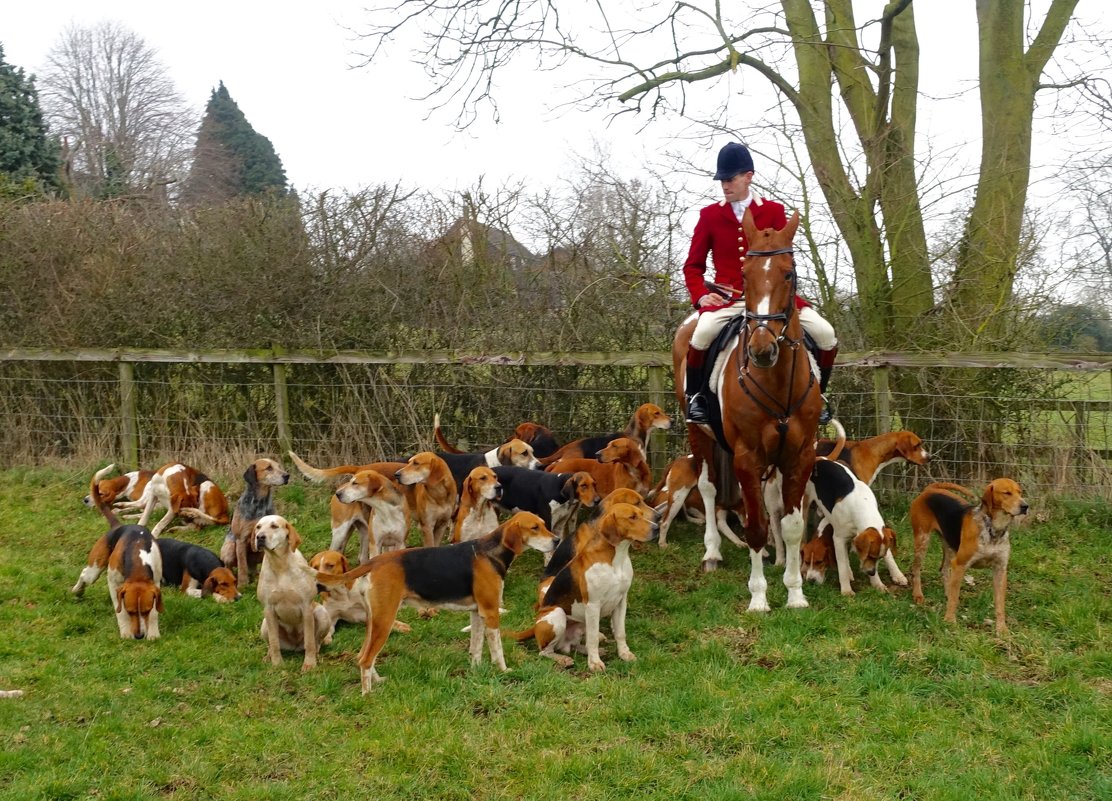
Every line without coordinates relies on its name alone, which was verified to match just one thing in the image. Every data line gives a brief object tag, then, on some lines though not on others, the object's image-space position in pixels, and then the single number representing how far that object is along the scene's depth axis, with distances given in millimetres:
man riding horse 6398
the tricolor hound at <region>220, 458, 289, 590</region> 7324
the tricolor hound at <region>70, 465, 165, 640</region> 5977
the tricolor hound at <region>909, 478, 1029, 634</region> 5488
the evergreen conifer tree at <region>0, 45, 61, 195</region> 20312
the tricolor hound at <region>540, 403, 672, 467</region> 8281
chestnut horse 5426
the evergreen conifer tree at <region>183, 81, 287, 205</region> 36406
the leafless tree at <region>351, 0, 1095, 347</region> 8930
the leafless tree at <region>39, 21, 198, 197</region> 37781
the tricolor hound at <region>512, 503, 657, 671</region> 5234
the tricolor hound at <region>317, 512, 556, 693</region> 5145
